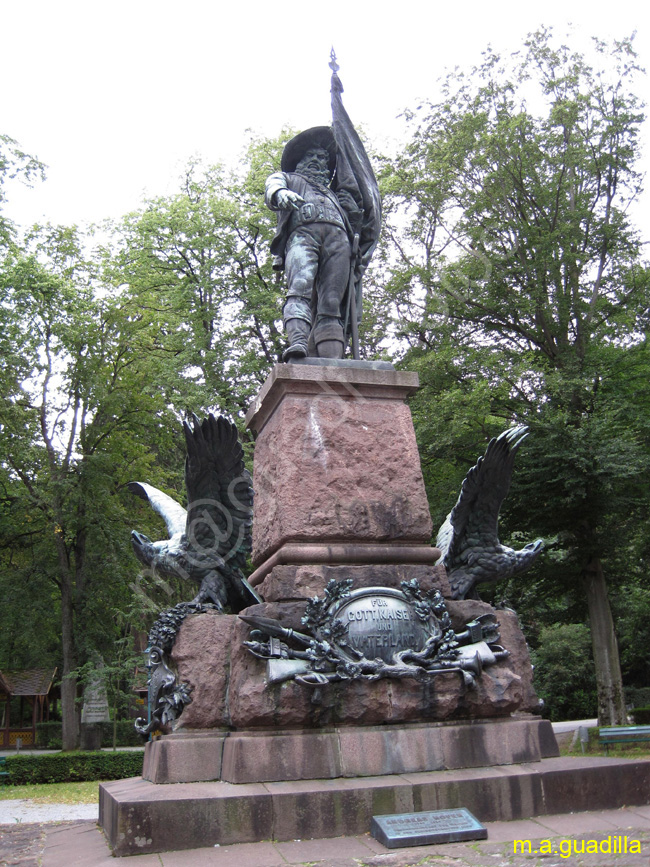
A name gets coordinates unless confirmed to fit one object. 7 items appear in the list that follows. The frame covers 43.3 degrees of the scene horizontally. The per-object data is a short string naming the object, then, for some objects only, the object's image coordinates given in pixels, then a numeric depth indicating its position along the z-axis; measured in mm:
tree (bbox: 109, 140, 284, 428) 18755
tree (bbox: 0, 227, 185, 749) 19266
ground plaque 3953
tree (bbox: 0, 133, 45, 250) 17844
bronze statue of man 6332
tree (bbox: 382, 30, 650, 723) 14141
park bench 10320
